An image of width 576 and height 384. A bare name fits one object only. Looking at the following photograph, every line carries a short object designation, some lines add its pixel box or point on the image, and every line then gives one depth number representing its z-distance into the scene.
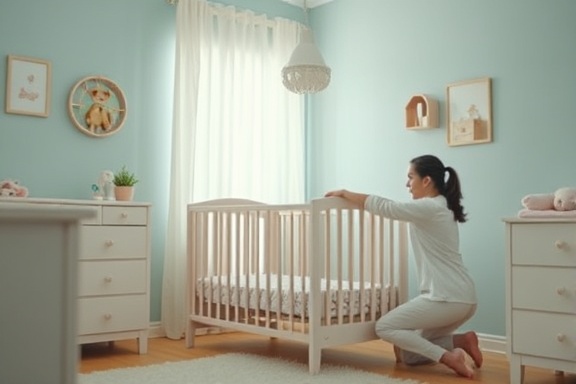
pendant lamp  3.65
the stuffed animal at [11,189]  3.31
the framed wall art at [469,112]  3.69
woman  3.10
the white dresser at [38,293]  0.91
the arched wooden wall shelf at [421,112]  3.92
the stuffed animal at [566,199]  2.85
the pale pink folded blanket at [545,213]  2.72
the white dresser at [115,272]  3.43
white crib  3.09
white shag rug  2.88
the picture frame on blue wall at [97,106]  3.85
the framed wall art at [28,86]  3.60
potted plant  3.79
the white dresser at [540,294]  2.60
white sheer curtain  4.12
